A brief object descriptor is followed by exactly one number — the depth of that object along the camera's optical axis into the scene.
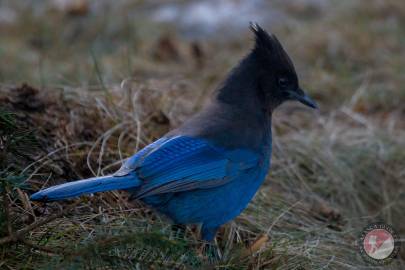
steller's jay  5.96
